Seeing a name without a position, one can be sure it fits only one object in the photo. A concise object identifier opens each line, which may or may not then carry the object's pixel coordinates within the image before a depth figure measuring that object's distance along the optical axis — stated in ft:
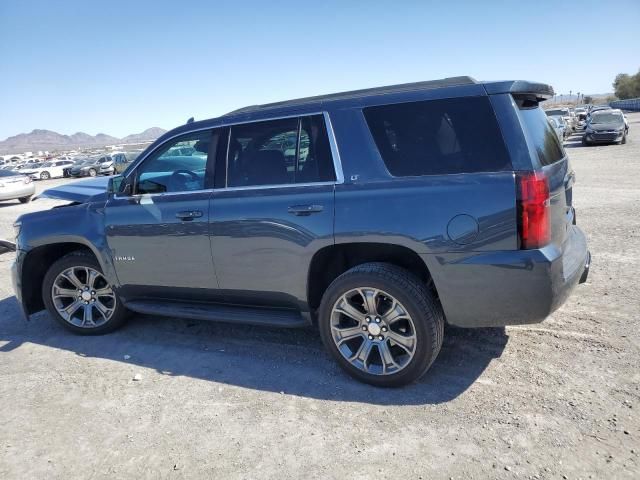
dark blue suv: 9.95
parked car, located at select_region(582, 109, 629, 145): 76.48
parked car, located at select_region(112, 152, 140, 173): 118.76
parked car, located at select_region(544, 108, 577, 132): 108.88
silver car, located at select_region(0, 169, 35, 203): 58.13
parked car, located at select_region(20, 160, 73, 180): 134.49
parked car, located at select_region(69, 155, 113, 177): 127.52
